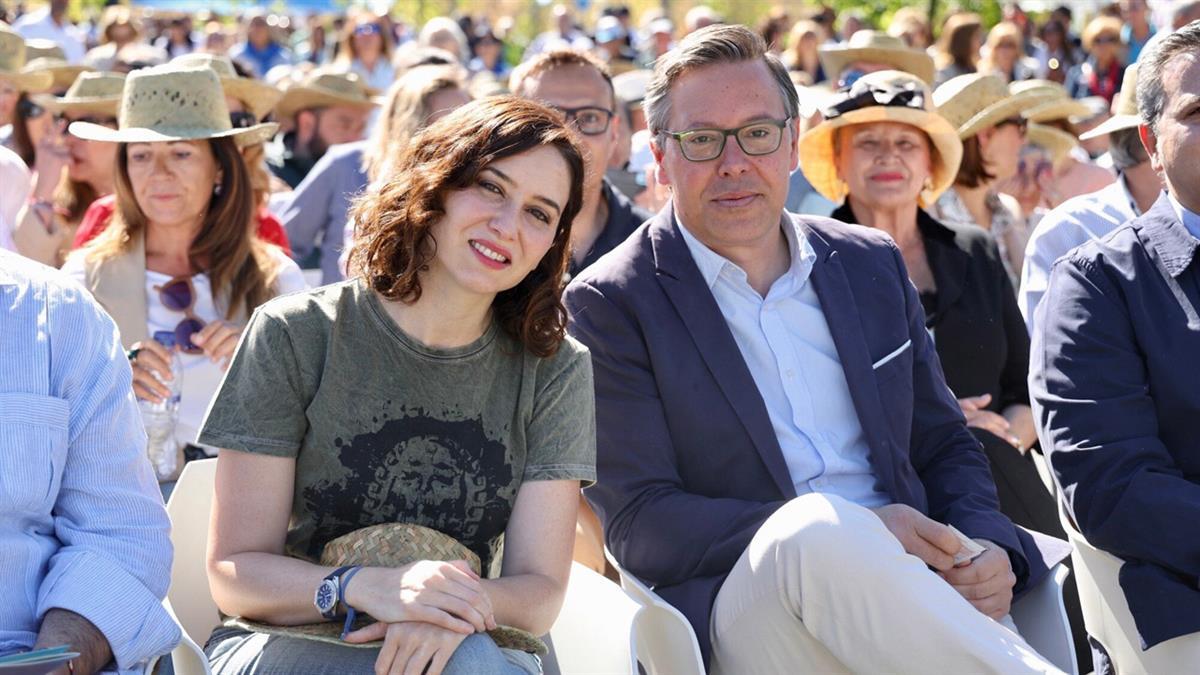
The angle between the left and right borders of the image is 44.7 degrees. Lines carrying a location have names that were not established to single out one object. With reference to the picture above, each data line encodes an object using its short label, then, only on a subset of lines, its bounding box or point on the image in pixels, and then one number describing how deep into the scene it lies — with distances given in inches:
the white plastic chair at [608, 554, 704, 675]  113.2
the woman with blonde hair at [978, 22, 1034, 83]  496.4
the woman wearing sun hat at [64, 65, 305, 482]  171.5
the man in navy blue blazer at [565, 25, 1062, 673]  121.1
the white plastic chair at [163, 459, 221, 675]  124.6
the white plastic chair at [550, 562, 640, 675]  110.7
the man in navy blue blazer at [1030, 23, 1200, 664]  119.0
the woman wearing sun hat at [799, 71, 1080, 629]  167.6
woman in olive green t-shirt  108.8
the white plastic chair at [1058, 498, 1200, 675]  119.5
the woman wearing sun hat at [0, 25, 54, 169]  271.0
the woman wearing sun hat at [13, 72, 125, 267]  226.7
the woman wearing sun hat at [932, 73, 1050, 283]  238.1
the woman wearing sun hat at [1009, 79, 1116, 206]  291.7
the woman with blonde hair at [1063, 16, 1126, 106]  518.3
